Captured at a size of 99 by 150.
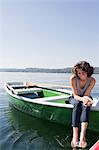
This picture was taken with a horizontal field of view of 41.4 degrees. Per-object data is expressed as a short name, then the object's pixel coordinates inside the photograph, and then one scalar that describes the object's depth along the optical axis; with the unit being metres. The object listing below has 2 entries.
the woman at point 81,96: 1.80
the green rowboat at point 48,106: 2.00
